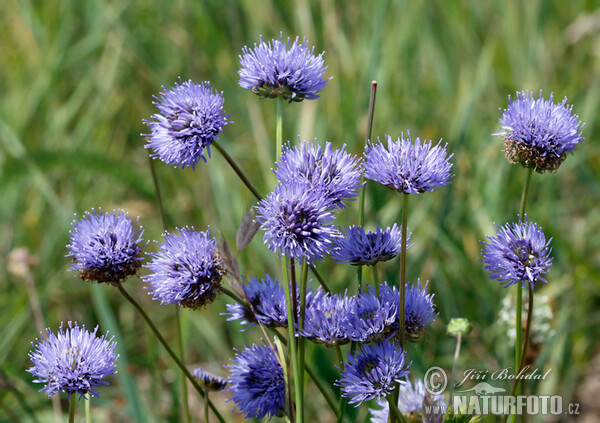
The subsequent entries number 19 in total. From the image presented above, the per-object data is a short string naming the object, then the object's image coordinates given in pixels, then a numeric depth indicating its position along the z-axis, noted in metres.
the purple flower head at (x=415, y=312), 0.75
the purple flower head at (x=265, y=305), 0.75
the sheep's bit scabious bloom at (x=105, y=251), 0.74
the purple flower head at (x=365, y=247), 0.75
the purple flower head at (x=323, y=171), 0.73
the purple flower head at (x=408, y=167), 0.73
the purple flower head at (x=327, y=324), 0.74
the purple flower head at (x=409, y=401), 0.78
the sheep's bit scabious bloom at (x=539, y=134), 0.75
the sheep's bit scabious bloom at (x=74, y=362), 0.73
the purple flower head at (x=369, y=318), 0.73
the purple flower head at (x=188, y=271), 0.73
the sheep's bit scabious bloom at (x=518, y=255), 0.73
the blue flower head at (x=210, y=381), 0.77
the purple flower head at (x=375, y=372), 0.73
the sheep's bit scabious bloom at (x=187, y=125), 0.74
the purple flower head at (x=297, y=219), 0.72
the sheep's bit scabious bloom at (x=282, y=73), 0.75
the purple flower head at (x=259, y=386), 0.75
